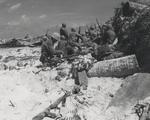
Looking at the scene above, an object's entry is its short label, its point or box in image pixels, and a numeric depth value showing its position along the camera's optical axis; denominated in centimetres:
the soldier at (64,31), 1404
